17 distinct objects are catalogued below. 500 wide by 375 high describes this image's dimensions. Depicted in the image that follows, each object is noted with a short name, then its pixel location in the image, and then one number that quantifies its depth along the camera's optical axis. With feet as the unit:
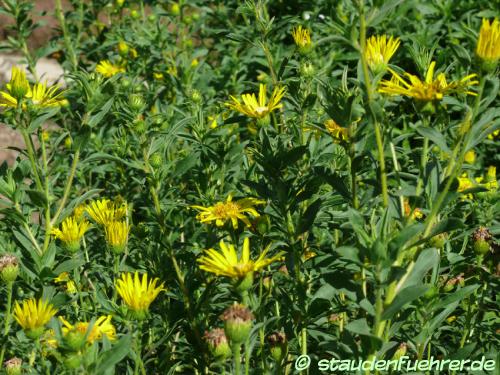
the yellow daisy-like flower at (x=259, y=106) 6.74
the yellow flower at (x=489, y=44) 4.96
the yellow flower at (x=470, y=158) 10.07
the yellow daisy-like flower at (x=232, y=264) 5.49
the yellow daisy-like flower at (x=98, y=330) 5.56
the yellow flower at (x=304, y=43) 7.46
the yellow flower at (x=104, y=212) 7.55
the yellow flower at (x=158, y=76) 12.96
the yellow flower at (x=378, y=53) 5.70
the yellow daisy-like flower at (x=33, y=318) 5.68
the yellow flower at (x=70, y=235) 7.13
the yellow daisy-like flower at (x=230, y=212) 6.70
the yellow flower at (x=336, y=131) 6.39
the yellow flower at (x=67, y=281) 7.89
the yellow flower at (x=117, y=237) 6.84
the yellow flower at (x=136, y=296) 5.72
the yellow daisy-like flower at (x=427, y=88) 5.35
